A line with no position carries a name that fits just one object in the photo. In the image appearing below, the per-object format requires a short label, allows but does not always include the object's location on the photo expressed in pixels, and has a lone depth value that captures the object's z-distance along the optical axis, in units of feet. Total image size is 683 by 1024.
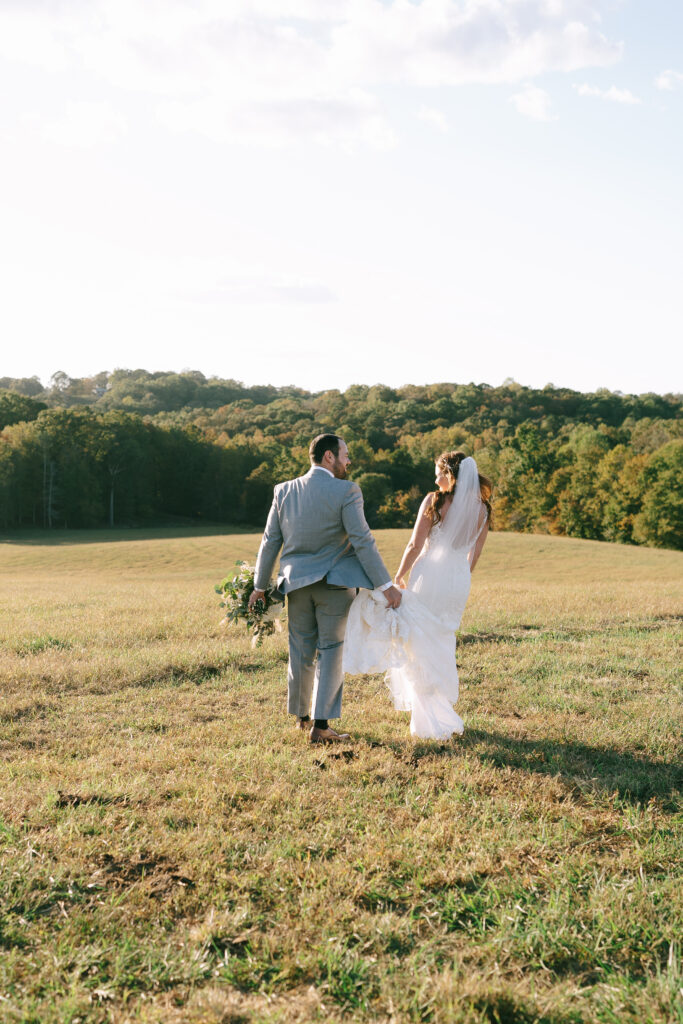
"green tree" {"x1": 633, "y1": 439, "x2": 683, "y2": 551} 215.72
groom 20.45
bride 20.80
